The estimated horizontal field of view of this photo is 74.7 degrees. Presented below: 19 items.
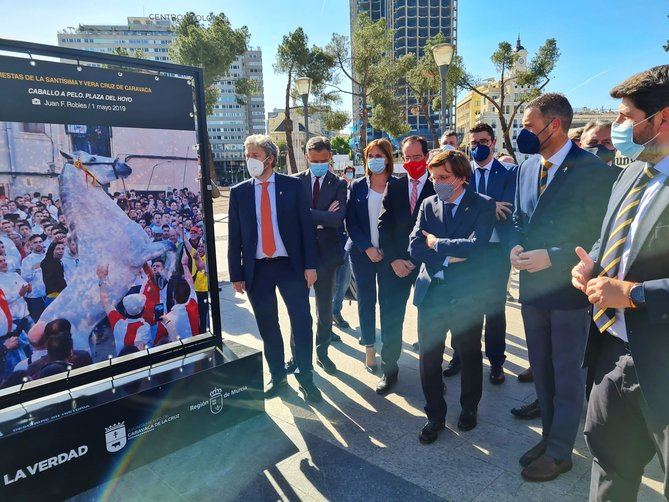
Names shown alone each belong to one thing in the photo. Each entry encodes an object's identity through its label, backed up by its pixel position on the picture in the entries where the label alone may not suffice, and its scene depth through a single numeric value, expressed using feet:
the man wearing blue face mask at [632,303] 5.28
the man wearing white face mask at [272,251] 11.12
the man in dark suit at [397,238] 12.07
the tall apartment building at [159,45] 404.57
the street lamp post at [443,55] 31.86
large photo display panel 7.58
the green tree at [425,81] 92.73
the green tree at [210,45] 103.55
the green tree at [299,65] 100.37
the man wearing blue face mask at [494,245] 10.33
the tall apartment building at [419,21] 329.31
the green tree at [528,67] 91.04
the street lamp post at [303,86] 54.03
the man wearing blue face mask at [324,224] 13.37
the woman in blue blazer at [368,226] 12.71
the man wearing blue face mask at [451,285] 9.36
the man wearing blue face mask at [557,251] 7.82
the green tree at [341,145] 280.10
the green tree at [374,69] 93.66
